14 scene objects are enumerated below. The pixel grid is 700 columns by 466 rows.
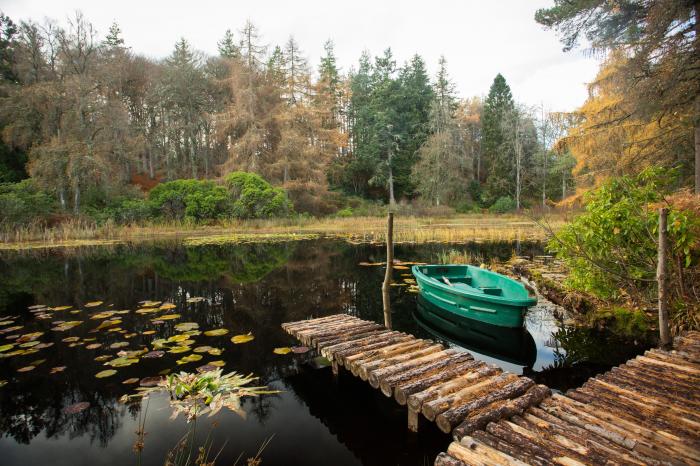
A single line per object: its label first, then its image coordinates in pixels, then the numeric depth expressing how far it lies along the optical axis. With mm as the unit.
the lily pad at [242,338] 5792
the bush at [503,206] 34094
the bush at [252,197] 24844
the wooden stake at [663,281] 4637
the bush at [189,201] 24141
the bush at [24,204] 18531
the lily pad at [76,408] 3979
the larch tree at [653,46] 8141
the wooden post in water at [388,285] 5910
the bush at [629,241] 5301
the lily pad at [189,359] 4922
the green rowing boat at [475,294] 5961
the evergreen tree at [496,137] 36969
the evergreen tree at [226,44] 40312
